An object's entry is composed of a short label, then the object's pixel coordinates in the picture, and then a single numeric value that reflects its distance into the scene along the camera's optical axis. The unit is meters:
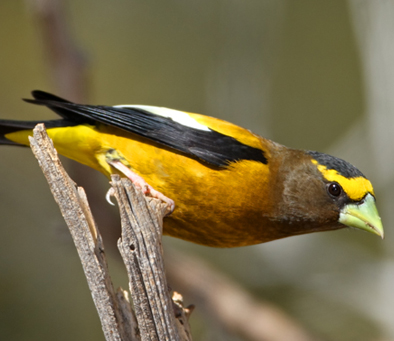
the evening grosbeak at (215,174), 5.27
